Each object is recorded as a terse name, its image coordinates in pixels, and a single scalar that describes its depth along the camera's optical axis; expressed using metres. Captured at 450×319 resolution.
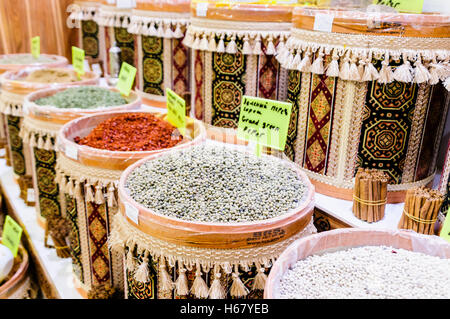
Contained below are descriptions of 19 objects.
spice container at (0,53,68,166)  2.58
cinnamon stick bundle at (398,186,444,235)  1.10
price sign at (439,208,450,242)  1.00
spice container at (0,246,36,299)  1.76
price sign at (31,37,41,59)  2.79
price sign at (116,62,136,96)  2.04
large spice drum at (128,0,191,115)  2.09
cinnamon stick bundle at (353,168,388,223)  1.22
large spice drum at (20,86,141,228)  1.73
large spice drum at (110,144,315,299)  0.99
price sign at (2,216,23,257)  1.87
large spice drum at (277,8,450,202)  1.21
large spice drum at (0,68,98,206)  2.12
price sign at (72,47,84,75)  2.35
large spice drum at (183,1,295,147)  1.65
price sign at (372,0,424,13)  1.34
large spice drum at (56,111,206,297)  1.37
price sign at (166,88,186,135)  1.61
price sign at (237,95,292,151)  1.23
